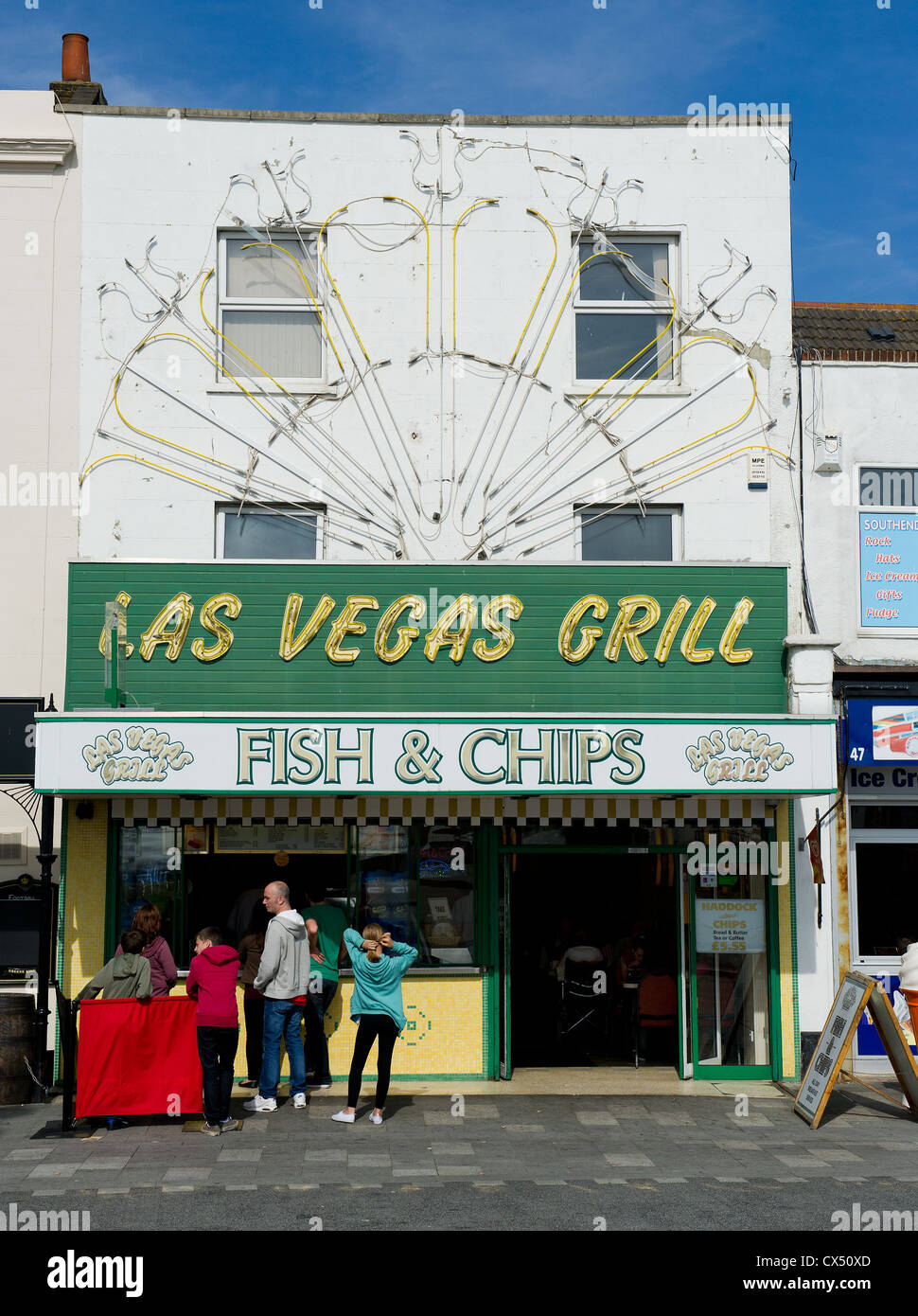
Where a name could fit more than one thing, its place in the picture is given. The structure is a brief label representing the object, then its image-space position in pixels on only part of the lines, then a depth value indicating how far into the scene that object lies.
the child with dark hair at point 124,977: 11.09
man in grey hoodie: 11.45
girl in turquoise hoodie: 11.17
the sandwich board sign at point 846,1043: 11.54
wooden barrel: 12.00
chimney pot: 14.48
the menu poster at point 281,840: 13.20
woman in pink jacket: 11.64
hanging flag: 13.20
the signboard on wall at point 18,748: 12.73
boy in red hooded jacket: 10.63
